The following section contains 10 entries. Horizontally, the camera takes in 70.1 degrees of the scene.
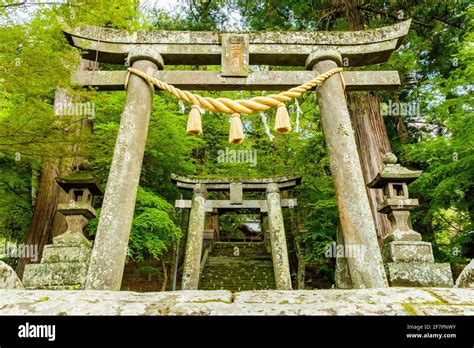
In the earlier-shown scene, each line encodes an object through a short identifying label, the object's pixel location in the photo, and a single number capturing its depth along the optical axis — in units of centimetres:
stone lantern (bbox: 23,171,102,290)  423
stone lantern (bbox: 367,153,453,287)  449
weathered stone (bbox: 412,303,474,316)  182
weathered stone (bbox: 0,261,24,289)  288
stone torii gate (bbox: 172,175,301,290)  868
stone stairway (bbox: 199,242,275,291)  1060
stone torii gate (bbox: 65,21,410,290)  405
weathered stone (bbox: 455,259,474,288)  288
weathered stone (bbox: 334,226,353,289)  594
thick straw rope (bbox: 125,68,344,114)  415
